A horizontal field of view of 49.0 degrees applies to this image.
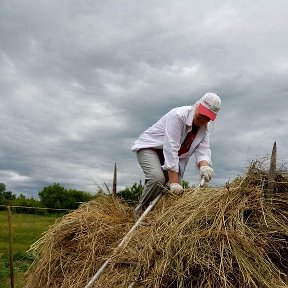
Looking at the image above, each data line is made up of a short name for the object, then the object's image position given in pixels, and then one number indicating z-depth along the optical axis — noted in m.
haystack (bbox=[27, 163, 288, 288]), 2.23
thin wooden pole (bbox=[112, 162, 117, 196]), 3.49
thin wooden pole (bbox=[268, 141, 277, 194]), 2.56
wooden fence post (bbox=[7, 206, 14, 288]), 4.02
